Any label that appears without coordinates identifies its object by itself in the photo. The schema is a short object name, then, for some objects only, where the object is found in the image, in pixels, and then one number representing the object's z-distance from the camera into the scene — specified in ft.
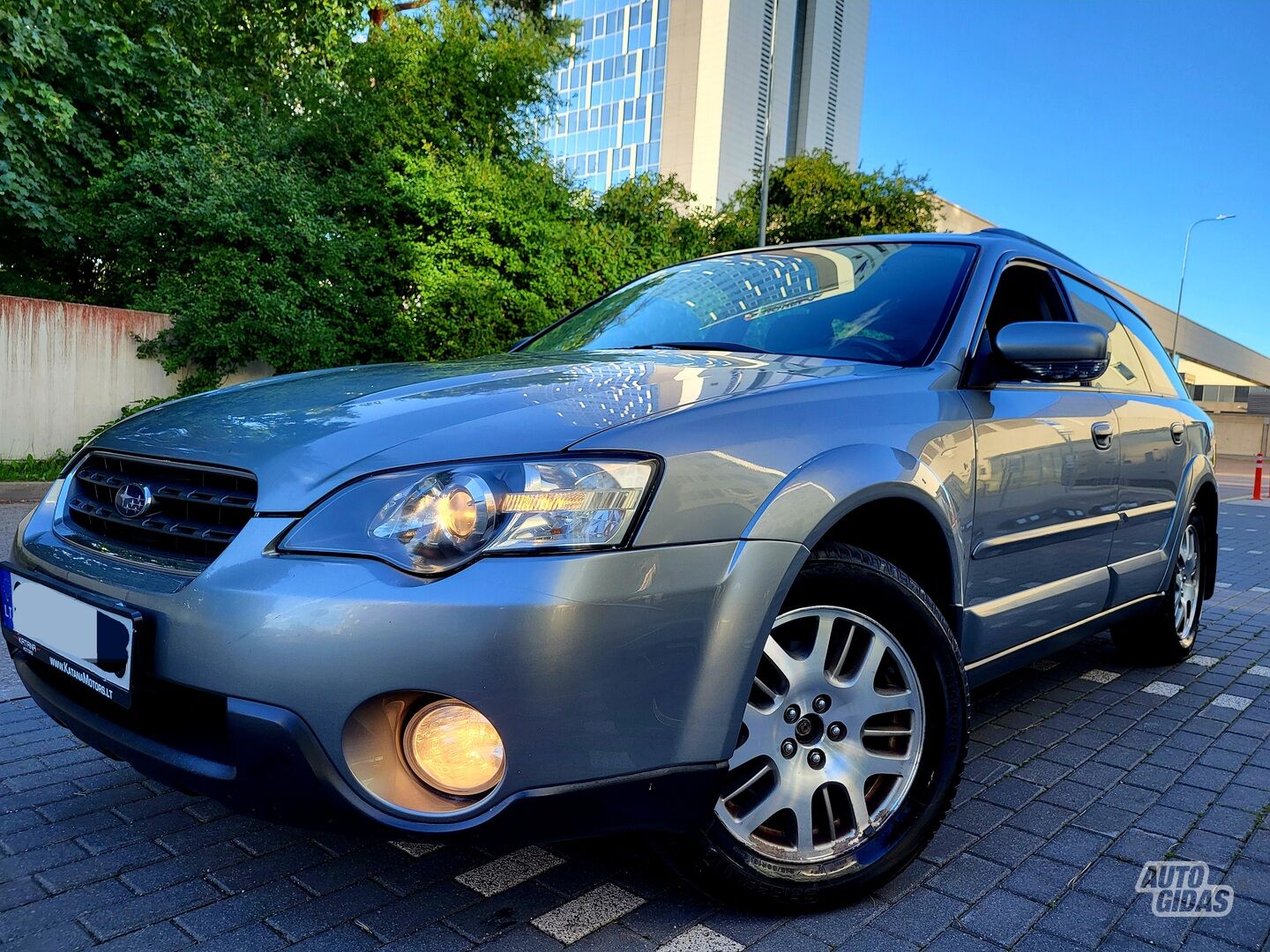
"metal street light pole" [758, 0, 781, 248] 59.16
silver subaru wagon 5.32
